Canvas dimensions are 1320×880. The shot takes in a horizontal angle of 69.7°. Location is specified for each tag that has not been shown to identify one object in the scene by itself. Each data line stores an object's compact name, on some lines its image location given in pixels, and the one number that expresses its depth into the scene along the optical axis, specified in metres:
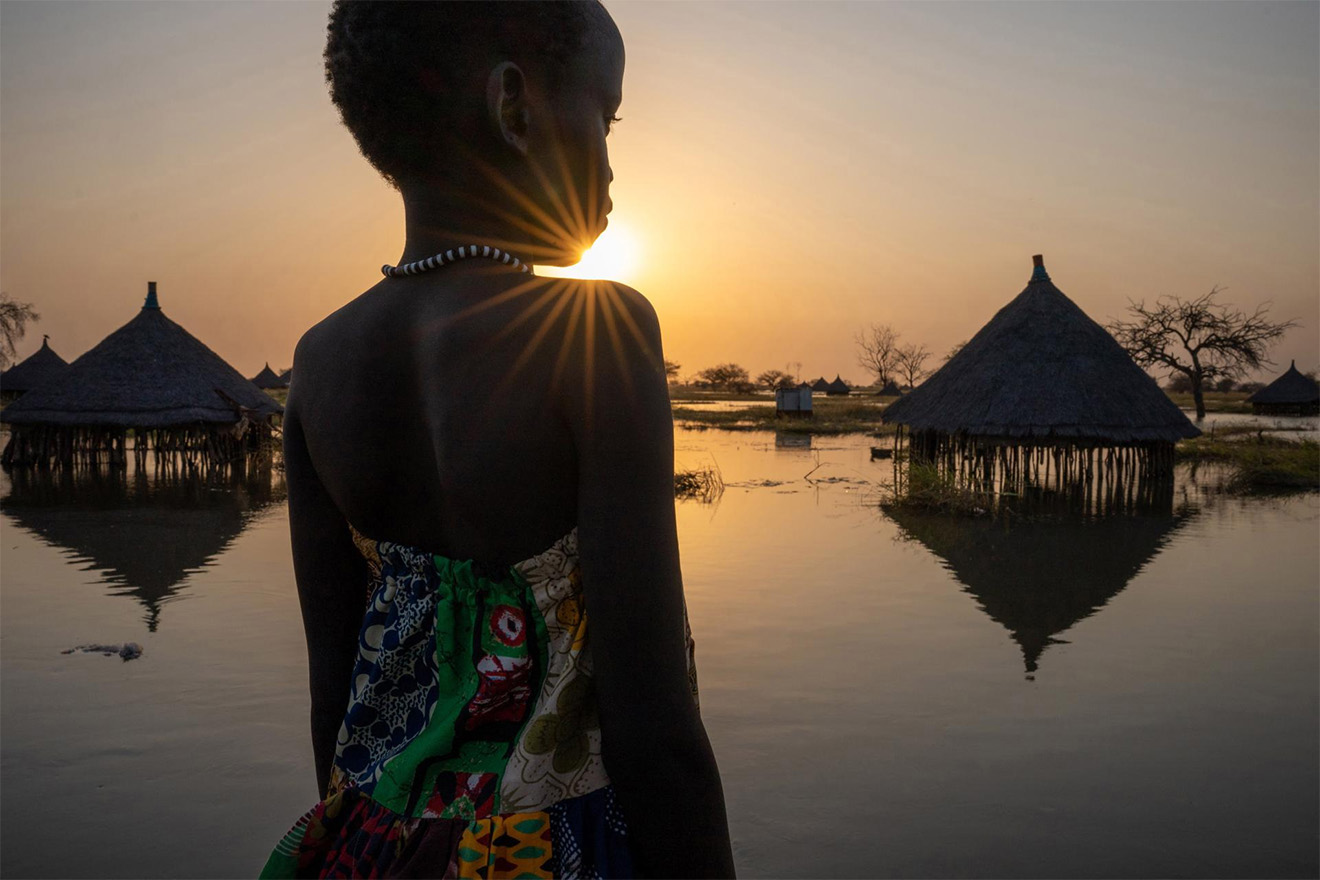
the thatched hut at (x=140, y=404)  16.95
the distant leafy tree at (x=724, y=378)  80.47
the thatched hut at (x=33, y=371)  28.95
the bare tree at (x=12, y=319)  36.78
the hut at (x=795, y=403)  35.94
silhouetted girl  0.83
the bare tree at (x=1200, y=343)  36.72
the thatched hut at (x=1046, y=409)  13.64
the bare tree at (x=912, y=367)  73.56
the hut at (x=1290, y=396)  39.66
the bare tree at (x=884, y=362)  76.25
